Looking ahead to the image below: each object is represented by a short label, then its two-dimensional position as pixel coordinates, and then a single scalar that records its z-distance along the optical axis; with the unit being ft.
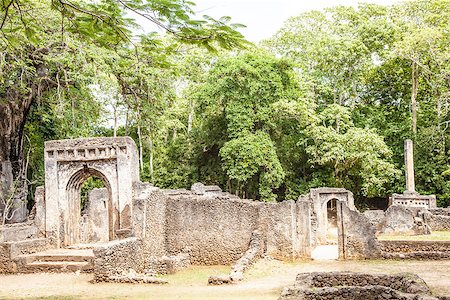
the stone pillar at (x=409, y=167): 99.96
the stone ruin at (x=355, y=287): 26.78
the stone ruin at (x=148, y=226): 50.47
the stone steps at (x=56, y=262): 49.83
